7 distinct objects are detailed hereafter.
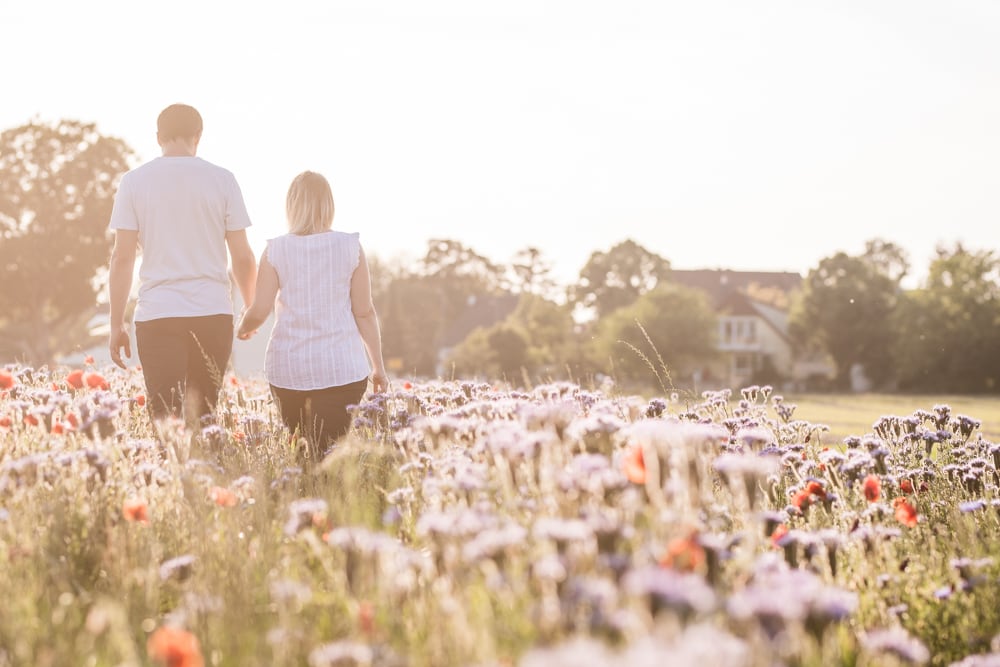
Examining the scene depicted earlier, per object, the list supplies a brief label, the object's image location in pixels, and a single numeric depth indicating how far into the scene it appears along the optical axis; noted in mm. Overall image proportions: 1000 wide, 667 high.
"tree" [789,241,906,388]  75125
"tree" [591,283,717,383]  66312
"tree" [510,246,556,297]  91688
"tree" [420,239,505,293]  85188
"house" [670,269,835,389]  79625
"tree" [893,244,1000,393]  70375
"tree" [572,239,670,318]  79875
